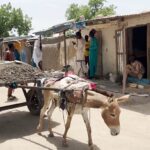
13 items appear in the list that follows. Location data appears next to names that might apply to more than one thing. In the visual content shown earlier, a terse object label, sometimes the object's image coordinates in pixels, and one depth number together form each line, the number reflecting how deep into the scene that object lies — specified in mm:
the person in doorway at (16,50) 8287
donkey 3698
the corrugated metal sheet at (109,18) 7326
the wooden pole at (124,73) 7252
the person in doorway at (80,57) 9316
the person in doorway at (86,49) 9322
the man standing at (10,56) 7458
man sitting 8232
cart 5745
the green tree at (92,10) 28247
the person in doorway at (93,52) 9274
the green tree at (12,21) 23094
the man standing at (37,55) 9530
